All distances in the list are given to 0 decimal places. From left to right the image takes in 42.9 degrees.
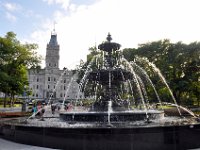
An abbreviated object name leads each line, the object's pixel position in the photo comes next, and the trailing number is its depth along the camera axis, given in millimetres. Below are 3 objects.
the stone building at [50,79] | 118312
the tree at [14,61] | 40056
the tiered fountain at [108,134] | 9391
